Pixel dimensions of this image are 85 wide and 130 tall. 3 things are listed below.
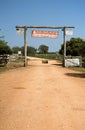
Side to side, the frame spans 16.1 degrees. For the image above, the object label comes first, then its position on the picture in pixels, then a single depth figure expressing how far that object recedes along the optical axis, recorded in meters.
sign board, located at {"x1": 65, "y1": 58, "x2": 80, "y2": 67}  34.22
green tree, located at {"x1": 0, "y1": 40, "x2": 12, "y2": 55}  56.57
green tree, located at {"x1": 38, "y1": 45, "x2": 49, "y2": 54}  135.88
